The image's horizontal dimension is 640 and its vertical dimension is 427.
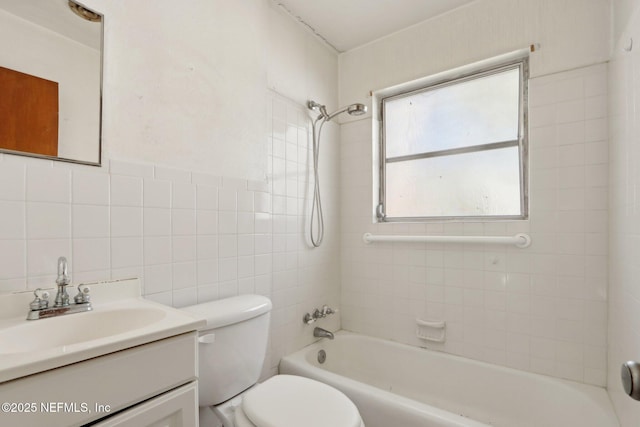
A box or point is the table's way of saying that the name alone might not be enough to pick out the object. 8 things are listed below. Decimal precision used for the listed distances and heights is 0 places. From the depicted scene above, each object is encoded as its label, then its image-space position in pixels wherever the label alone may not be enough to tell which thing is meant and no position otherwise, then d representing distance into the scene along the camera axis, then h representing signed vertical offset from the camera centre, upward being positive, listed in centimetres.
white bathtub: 132 -88
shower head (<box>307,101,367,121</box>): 190 +65
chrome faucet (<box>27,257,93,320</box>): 88 -26
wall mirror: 91 +42
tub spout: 198 -75
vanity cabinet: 59 -38
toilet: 106 -67
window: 176 +40
